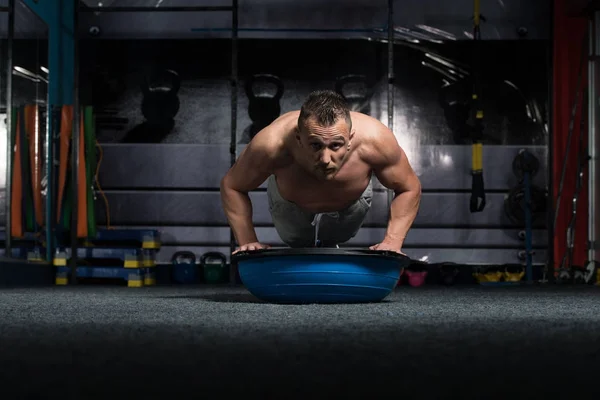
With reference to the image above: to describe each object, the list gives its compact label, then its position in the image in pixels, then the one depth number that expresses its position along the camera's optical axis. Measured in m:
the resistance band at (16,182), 6.39
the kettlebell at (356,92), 7.66
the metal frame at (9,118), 6.26
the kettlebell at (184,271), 7.44
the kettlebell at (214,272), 7.34
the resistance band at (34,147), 6.49
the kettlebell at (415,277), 7.20
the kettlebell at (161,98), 7.68
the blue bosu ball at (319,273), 3.49
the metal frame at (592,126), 7.44
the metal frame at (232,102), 6.83
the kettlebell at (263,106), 7.68
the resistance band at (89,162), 7.03
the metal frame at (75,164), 6.83
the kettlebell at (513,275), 7.27
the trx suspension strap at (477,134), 7.19
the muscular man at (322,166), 3.49
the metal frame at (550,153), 7.29
